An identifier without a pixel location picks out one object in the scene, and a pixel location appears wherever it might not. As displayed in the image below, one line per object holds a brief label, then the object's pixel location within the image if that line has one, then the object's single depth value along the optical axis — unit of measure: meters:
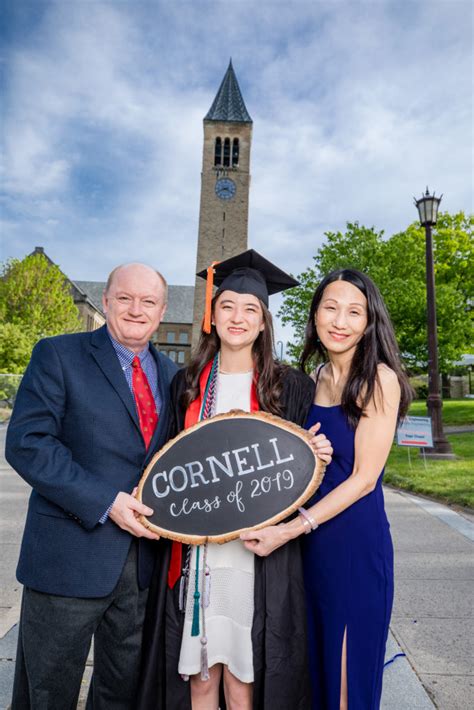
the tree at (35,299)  32.34
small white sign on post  9.85
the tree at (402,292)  20.27
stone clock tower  44.06
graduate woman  2.11
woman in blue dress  2.12
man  2.06
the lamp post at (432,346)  11.62
